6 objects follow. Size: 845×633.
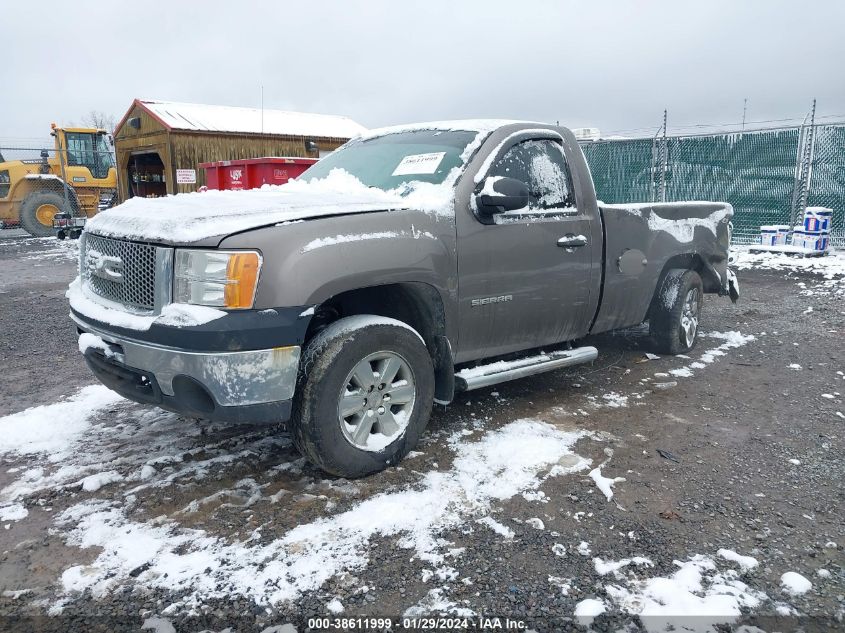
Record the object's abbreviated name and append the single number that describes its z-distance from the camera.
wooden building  18.69
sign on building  16.91
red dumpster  12.20
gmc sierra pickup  2.95
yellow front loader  19.57
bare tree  66.40
